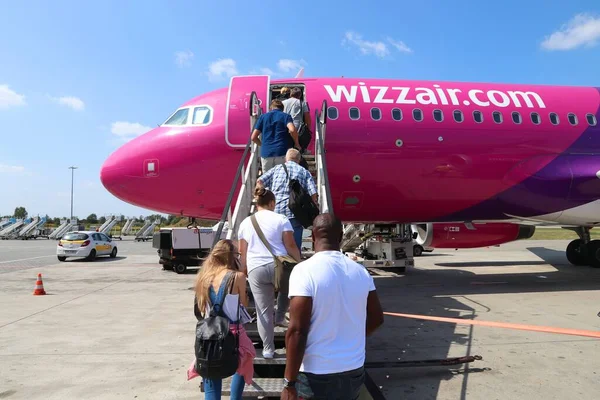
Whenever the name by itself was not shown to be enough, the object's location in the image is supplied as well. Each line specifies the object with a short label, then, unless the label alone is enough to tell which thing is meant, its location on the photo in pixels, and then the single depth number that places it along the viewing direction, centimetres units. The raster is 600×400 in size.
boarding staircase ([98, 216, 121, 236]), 5062
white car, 2128
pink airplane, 941
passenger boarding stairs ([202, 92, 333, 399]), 393
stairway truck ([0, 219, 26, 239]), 5056
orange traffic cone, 1070
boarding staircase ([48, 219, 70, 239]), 5062
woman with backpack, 302
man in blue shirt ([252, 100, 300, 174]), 632
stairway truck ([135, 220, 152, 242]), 4878
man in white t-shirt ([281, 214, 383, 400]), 241
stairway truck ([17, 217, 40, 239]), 5047
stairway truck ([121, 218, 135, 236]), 6194
